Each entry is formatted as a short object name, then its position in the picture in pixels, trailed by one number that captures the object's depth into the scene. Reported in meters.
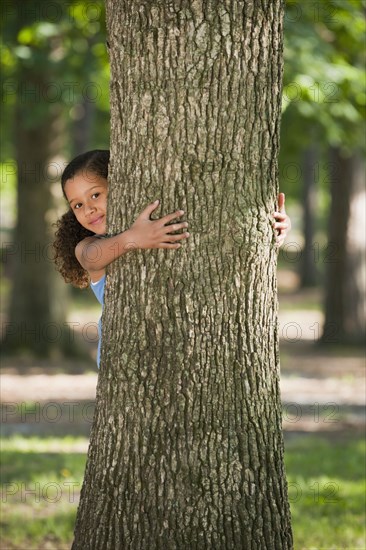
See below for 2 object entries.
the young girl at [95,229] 6.21
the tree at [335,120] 16.01
